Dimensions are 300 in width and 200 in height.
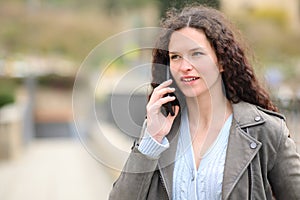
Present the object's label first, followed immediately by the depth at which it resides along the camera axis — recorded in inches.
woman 81.7
